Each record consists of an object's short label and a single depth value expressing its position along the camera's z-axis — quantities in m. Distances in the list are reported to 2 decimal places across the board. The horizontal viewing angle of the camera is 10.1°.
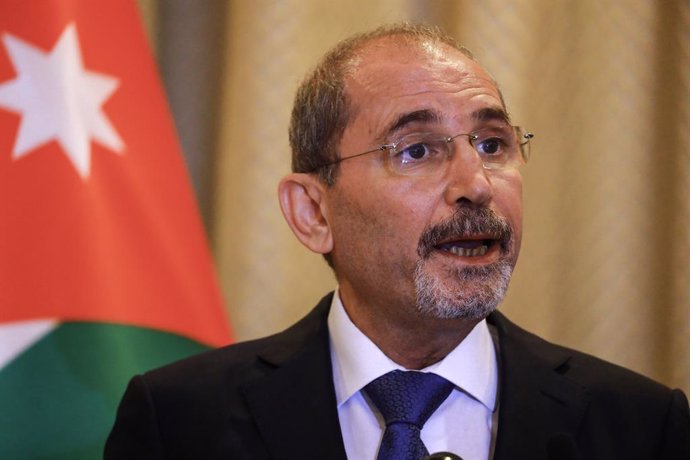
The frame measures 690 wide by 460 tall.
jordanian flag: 2.75
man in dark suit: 2.62
